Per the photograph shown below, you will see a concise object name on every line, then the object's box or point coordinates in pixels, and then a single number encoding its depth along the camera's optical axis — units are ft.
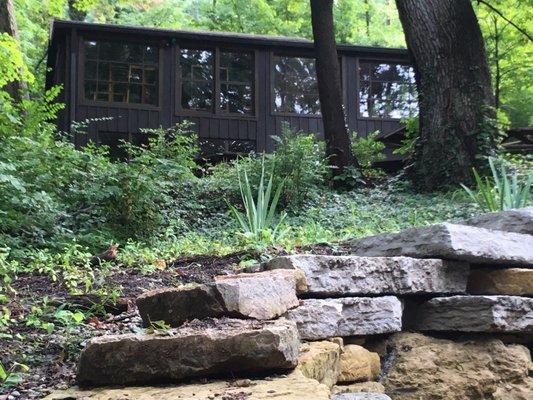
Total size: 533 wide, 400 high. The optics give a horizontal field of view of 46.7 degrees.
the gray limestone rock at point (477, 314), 11.11
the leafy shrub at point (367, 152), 39.27
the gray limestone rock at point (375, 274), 10.36
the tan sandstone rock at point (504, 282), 11.96
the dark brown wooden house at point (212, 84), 56.44
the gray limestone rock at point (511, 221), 13.80
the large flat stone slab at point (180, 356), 7.08
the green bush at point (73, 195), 17.75
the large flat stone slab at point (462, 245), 11.51
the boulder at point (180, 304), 8.17
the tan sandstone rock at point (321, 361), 7.98
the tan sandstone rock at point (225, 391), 6.27
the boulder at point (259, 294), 8.18
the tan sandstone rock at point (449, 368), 10.85
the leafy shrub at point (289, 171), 28.40
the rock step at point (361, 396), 7.89
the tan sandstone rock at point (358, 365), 9.82
